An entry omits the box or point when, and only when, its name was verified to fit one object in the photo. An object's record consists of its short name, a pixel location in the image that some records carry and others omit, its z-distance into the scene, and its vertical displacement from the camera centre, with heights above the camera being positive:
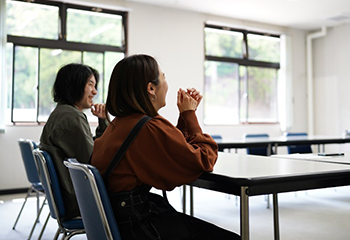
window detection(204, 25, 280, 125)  6.93 +1.11
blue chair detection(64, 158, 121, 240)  1.15 -0.22
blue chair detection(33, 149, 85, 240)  1.84 -0.31
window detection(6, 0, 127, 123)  5.23 +1.26
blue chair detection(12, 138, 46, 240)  3.00 -0.26
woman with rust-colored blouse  1.23 -0.08
